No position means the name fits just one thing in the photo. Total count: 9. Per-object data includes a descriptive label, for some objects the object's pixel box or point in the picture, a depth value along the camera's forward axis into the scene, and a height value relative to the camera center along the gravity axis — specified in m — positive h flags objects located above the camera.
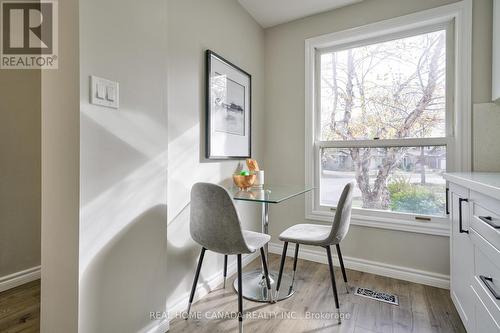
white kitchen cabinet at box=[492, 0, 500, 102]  1.67 +0.77
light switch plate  1.06 +0.32
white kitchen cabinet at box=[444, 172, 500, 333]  1.00 -0.42
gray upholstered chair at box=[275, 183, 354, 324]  1.58 -0.50
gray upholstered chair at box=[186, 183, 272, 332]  1.40 -0.34
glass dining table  1.66 -0.94
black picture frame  1.91 +0.43
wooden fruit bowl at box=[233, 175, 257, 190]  2.02 -0.14
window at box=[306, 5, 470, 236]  2.06 +0.43
